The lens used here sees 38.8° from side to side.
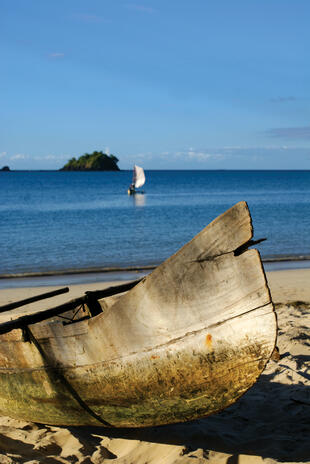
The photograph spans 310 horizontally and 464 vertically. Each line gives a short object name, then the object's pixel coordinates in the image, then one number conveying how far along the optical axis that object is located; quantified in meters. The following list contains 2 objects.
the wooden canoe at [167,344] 2.54
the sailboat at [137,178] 55.22
